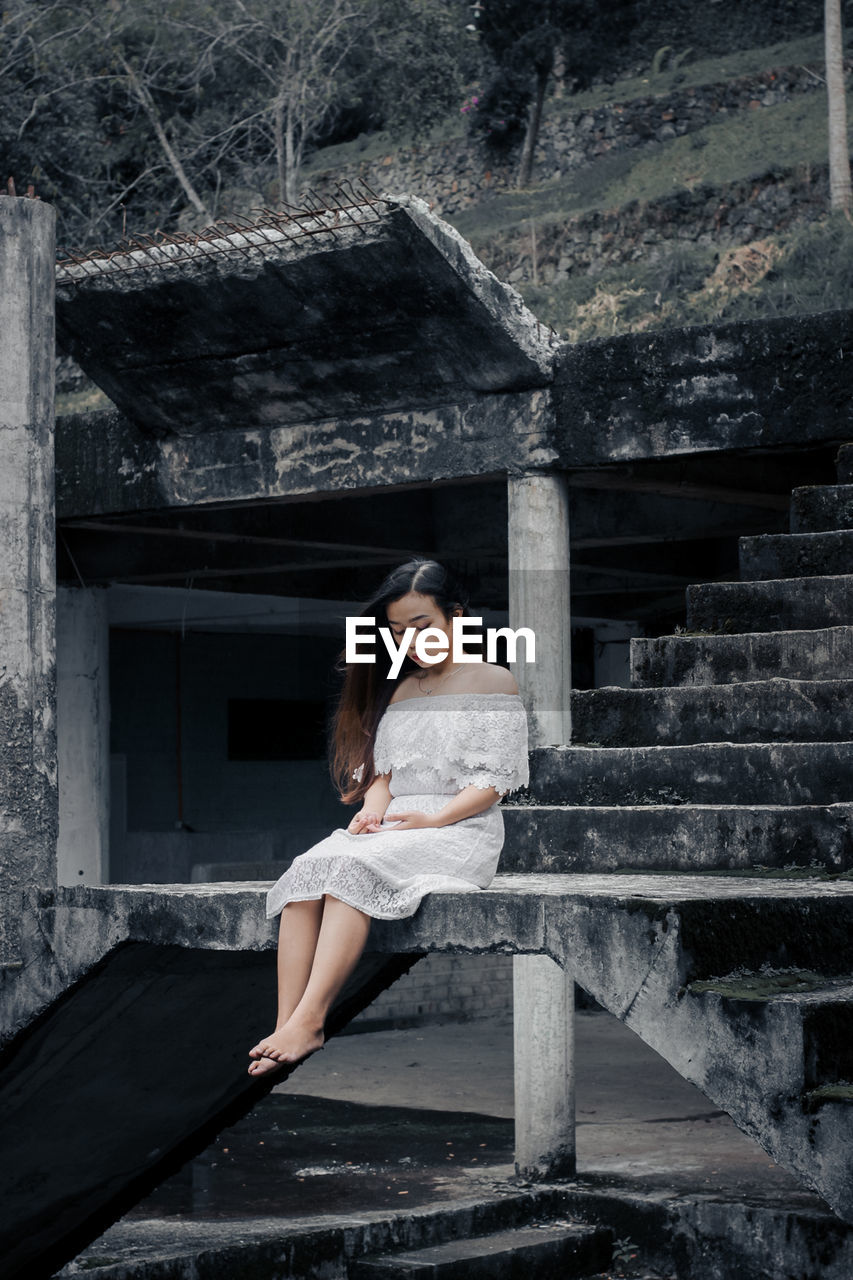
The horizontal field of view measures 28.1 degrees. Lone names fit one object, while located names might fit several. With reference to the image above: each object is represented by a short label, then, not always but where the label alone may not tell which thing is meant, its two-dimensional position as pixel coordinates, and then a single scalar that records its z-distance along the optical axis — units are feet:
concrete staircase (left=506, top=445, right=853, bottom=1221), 10.66
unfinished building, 11.85
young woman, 12.41
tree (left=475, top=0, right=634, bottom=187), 103.40
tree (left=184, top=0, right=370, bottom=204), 87.63
